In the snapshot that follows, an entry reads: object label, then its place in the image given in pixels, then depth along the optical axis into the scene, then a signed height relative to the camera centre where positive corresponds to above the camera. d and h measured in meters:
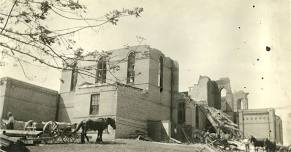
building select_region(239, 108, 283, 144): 50.78 +1.68
